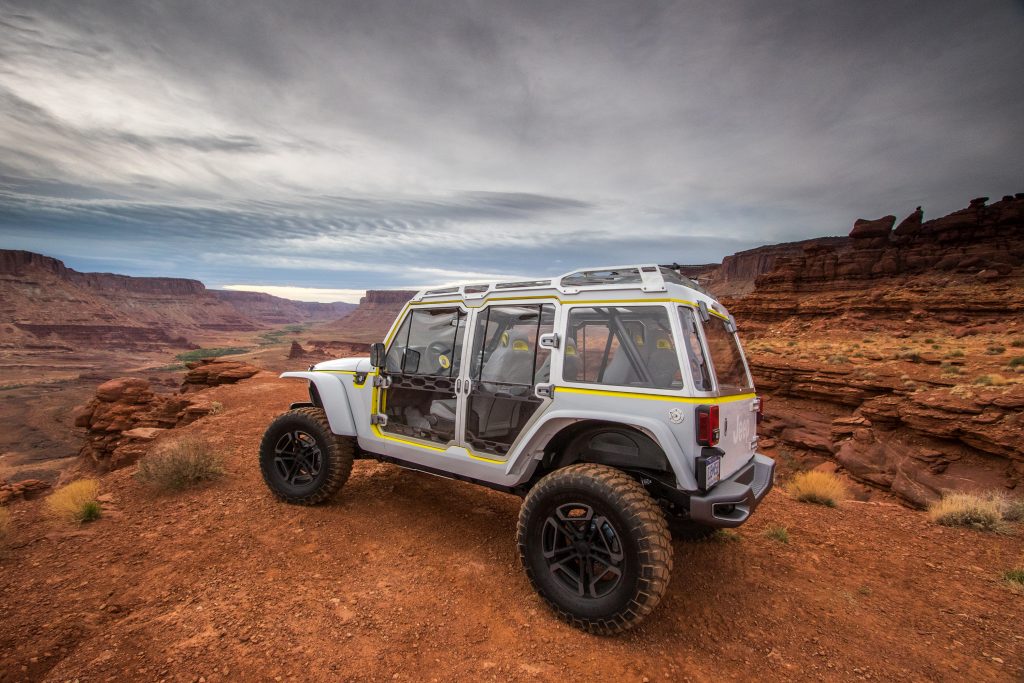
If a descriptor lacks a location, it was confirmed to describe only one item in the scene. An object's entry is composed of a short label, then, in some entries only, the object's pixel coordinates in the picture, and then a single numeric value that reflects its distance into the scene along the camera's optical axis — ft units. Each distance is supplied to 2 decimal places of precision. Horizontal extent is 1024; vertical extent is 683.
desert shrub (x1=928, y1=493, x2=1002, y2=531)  16.14
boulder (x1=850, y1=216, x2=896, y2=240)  143.13
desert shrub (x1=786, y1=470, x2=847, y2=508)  18.94
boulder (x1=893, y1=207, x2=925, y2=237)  137.69
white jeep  9.10
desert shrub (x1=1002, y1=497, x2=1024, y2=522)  17.44
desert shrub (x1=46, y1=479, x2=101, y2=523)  14.64
